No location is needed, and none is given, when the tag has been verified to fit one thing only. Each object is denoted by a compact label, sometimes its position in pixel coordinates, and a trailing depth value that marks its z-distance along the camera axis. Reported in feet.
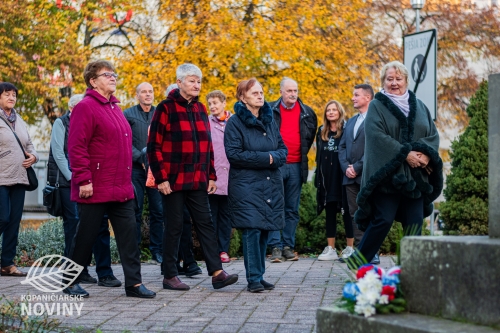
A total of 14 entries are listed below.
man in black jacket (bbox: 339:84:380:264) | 34.40
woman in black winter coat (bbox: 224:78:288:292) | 26.18
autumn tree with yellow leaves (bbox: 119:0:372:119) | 72.49
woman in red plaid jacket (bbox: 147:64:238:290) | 26.58
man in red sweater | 37.29
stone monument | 14.56
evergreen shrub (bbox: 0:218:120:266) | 38.40
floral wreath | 15.37
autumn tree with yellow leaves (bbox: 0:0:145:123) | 90.74
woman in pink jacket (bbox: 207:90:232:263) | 35.77
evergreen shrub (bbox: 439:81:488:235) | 36.58
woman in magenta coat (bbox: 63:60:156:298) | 24.59
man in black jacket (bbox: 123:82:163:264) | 35.55
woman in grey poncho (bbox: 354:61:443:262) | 24.35
